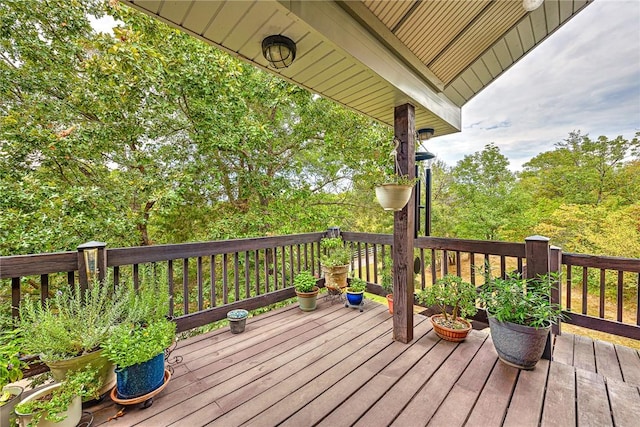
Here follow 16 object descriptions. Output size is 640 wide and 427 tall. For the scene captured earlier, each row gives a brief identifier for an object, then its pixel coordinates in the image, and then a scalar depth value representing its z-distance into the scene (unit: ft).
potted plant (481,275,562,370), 5.97
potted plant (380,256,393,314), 10.36
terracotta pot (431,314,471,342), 7.46
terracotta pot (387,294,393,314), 9.29
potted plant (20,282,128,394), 4.78
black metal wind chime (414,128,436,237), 9.46
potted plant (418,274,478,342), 7.49
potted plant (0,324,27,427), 4.06
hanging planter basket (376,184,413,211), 6.84
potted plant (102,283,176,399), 4.82
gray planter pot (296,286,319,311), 10.10
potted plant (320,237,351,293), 11.09
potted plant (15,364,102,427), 3.95
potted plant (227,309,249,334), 8.39
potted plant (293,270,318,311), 10.11
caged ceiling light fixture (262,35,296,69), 4.80
